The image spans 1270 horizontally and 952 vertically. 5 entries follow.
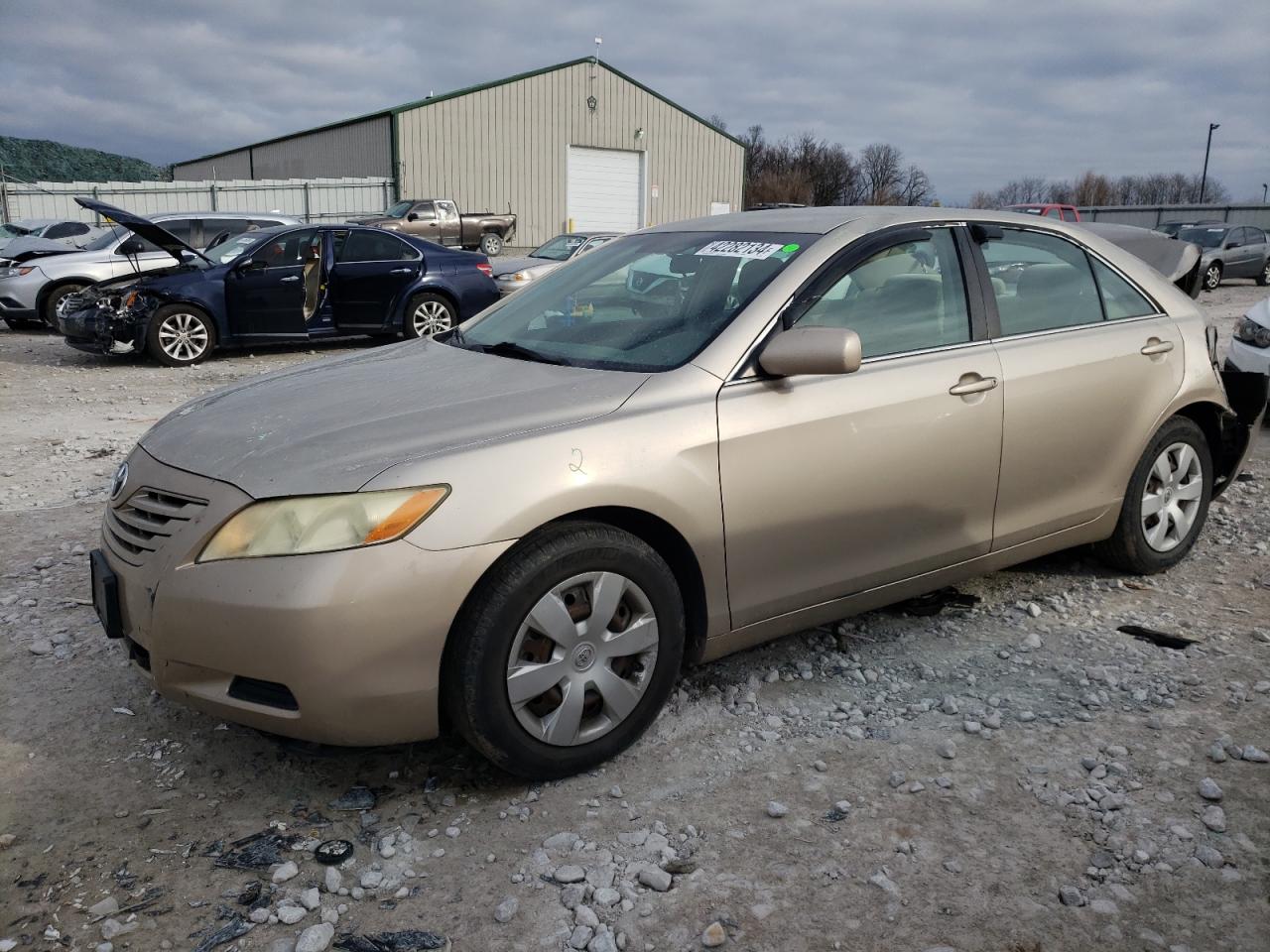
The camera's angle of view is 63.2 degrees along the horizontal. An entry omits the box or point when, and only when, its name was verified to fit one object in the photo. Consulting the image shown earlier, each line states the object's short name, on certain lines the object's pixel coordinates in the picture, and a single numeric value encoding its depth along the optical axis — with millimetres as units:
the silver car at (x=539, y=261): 14375
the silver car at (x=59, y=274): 13492
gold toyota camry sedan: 2584
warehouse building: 32750
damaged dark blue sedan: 10773
